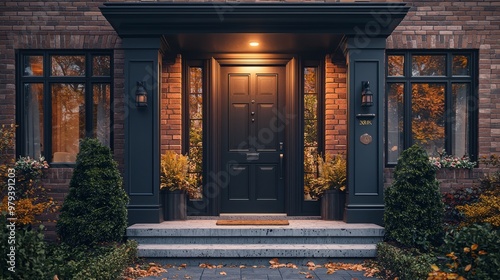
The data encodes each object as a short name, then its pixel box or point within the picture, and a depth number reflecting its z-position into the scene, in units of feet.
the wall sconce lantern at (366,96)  26.00
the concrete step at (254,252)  23.45
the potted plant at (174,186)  27.12
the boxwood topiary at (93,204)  22.15
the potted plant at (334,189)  27.55
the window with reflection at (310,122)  29.96
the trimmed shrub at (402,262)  17.90
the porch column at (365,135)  26.13
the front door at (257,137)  29.94
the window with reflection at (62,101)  28.76
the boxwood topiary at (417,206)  22.58
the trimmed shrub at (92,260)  17.75
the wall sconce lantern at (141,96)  25.93
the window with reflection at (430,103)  29.01
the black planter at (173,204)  27.32
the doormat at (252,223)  26.14
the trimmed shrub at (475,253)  15.69
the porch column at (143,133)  26.07
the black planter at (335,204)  27.66
